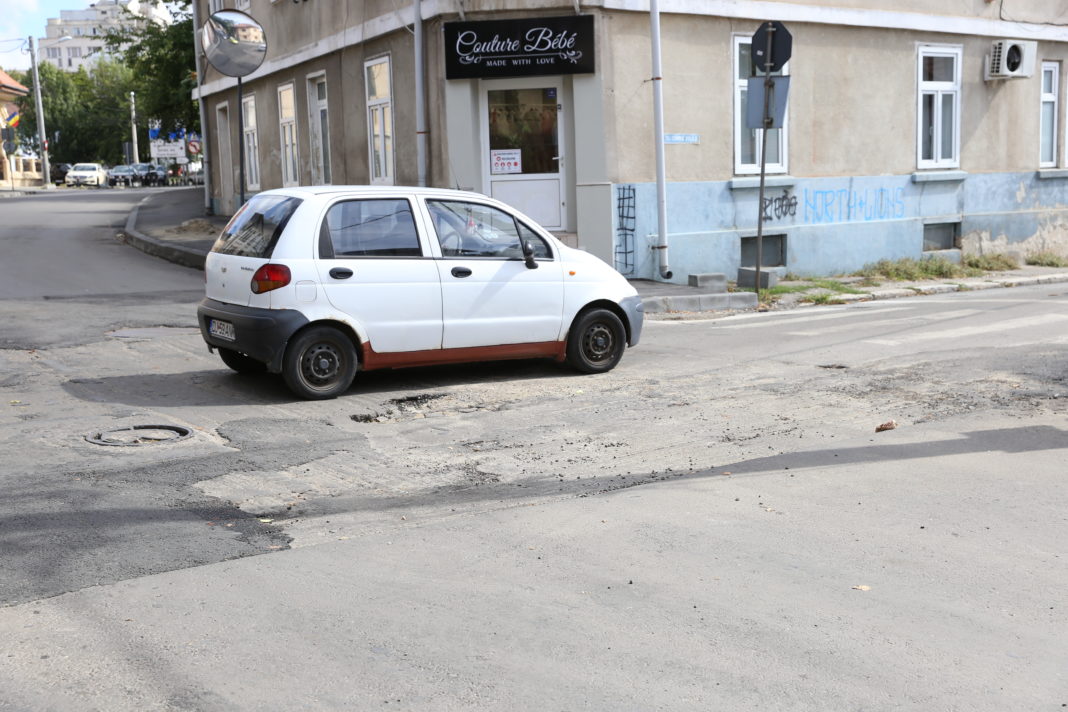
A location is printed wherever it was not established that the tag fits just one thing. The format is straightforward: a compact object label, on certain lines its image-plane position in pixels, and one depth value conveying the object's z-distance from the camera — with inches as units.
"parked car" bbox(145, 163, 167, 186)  2758.4
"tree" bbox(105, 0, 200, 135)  1279.5
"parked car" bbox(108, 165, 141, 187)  2763.3
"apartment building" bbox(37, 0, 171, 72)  6966.0
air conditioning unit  811.4
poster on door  670.5
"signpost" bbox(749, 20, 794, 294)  580.4
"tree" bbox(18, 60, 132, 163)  3767.2
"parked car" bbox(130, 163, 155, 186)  2763.3
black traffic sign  579.7
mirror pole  622.0
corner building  650.2
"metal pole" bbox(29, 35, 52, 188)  2416.3
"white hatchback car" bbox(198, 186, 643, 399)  332.8
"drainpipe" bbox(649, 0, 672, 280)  636.7
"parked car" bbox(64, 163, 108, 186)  2746.6
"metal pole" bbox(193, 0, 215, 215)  1143.0
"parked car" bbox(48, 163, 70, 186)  3063.5
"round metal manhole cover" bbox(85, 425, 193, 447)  280.8
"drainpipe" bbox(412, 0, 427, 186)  661.2
